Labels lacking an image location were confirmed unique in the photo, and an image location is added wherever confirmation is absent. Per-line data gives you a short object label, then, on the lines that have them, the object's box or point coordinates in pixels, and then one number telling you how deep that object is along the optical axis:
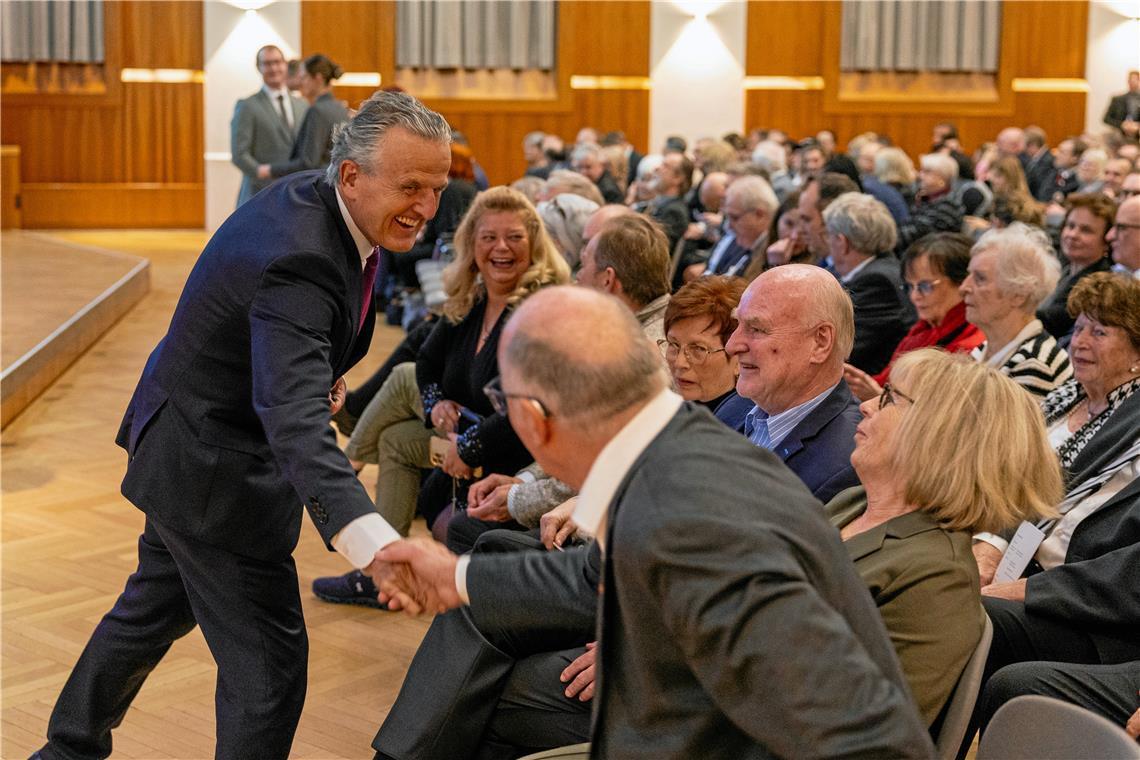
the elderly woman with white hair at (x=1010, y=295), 3.93
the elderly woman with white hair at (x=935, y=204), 7.49
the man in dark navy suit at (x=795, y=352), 2.73
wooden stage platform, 6.69
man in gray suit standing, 9.66
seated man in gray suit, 1.36
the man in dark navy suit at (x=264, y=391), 2.28
